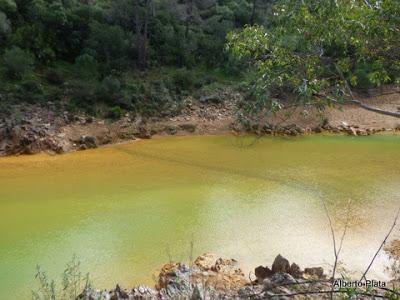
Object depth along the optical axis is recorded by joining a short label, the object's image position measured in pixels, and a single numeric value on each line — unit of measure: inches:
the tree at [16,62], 608.7
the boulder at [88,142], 561.6
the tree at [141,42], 742.5
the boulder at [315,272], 237.6
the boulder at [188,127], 648.4
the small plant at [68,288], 233.5
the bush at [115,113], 627.4
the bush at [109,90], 644.1
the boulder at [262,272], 246.7
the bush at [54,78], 653.3
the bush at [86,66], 670.5
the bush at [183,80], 727.1
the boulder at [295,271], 241.0
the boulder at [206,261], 264.8
